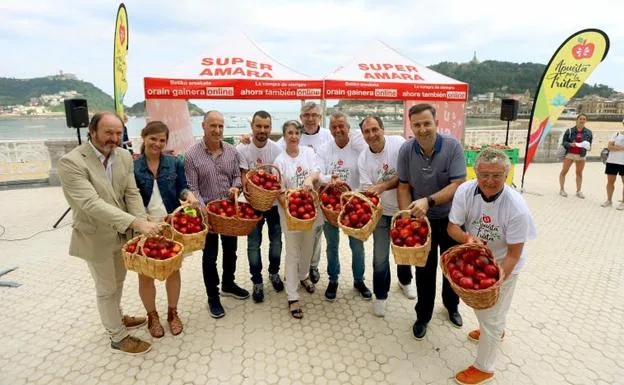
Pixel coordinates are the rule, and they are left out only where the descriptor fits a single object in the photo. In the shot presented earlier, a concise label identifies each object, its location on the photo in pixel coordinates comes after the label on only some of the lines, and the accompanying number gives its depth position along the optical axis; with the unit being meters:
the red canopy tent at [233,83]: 6.73
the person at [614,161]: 7.05
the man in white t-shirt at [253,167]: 3.51
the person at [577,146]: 7.79
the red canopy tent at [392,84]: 7.38
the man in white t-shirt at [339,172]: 3.51
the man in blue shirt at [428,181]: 2.78
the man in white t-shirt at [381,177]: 3.22
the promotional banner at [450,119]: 9.33
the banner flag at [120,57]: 7.11
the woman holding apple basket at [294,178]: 3.42
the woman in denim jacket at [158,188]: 2.93
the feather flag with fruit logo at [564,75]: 7.34
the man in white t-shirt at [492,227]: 2.24
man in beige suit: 2.47
